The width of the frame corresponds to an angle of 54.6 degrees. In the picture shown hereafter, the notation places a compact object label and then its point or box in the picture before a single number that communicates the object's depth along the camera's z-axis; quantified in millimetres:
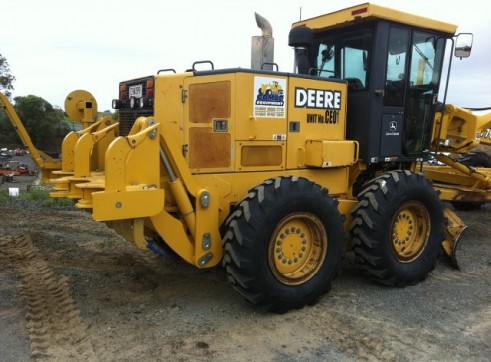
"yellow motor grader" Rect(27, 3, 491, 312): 3943
